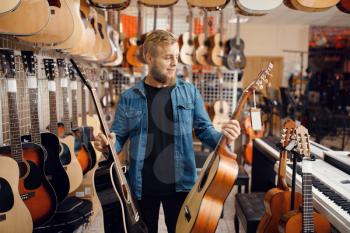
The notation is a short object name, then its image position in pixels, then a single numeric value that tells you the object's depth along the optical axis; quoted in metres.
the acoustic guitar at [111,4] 2.37
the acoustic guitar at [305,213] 1.76
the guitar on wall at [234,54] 4.80
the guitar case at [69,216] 2.28
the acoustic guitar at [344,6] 2.33
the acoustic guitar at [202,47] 4.91
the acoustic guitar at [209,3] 2.35
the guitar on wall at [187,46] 4.89
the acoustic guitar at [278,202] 2.03
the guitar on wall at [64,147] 2.51
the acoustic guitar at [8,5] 1.42
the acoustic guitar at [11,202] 1.75
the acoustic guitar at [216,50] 4.80
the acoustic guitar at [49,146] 2.21
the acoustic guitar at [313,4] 2.17
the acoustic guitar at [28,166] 1.92
